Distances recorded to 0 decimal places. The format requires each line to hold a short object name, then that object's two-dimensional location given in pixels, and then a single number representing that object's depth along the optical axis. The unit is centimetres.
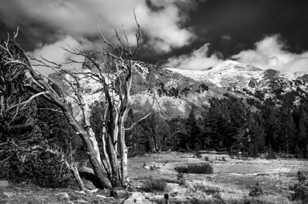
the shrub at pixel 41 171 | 1384
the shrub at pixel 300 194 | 1169
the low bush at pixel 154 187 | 1260
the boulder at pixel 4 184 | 1233
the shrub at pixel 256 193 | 1205
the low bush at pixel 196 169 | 2730
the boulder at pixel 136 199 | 848
